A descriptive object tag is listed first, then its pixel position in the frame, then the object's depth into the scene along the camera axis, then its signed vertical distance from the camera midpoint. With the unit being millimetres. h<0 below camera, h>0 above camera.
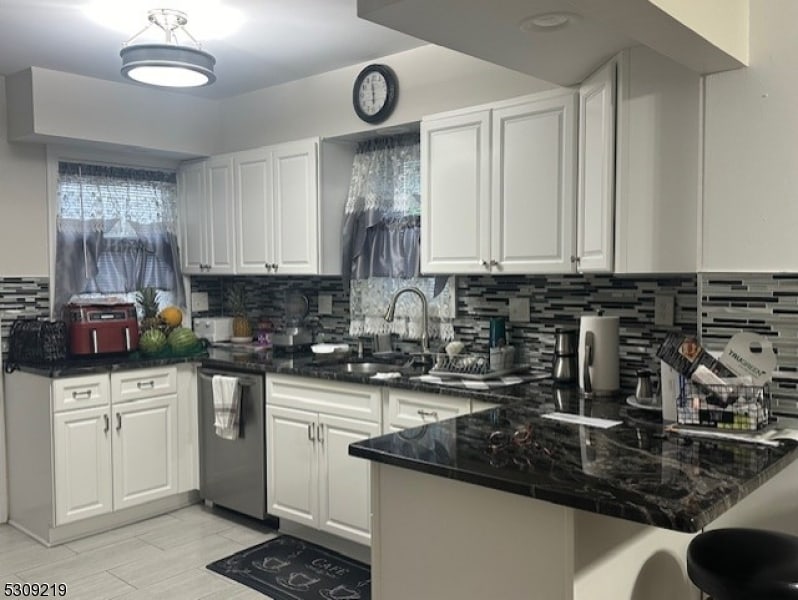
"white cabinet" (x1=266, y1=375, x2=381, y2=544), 3199 -824
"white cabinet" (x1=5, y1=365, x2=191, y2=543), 3553 -874
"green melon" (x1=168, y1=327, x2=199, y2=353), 4148 -324
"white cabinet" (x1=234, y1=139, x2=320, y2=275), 3885 +452
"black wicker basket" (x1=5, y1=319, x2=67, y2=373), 3789 -309
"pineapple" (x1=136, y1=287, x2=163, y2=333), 4301 -133
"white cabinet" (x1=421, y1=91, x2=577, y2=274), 2836 +432
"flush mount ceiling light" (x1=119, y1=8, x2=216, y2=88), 2842 +942
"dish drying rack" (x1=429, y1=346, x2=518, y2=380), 3082 -365
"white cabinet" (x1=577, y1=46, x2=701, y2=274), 2277 +419
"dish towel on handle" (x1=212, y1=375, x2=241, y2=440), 3713 -637
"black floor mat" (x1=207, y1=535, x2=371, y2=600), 3004 -1329
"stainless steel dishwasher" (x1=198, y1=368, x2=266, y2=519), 3654 -940
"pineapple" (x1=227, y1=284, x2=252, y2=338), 4594 -172
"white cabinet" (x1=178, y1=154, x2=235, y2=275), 4367 +466
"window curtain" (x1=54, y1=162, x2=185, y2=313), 4199 +347
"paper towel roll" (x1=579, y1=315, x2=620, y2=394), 2723 -282
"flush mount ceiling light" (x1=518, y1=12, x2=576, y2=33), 1933 +757
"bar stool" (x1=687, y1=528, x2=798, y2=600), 1545 -662
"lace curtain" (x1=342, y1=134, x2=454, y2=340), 3713 +246
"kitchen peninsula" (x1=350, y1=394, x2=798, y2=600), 1525 -515
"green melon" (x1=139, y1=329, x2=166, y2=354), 4100 -329
